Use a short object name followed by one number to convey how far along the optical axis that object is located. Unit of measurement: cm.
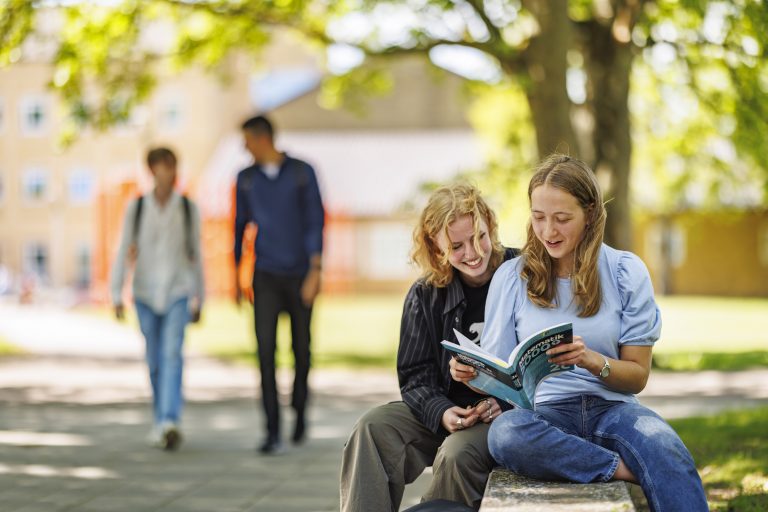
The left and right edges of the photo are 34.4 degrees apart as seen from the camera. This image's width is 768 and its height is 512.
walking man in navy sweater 855
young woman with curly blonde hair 450
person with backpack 888
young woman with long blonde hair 411
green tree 1415
